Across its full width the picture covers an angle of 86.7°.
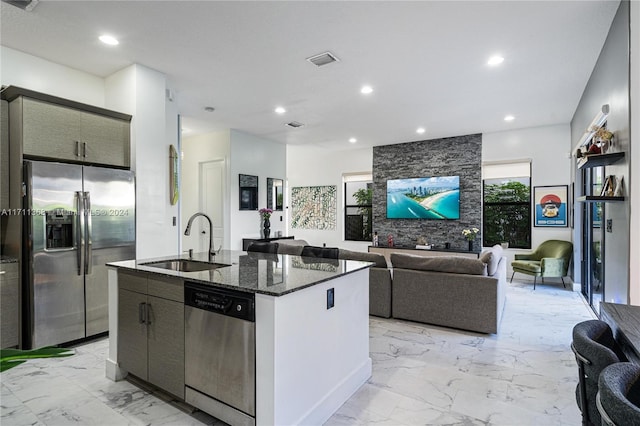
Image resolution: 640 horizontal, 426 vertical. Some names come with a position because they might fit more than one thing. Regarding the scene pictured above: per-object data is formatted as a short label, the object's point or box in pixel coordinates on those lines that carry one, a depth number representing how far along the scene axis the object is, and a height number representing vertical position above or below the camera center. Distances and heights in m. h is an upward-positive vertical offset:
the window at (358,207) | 8.58 +0.08
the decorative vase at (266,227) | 6.80 -0.33
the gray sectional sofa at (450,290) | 3.59 -0.89
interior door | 6.64 +0.28
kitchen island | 1.77 -0.74
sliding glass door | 3.89 -0.44
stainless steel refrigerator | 3.01 -0.31
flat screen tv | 7.13 +0.27
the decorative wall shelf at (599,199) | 2.78 +0.09
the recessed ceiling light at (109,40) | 3.08 +1.58
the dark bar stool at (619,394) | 0.86 -0.51
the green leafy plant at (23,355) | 0.65 -0.28
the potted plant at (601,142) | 3.06 +0.64
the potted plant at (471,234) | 6.73 -0.48
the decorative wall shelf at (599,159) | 2.85 +0.45
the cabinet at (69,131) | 3.04 +0.79
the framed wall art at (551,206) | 6.11 +0.07
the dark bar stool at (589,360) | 1.21 -0.55
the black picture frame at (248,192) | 6.69 +0.38
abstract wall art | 8.95 +0.09
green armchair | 5.56 -0.87
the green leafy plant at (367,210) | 8.55 +0.01
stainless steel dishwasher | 1.83 -0.81
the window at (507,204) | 6.58 +0.12
